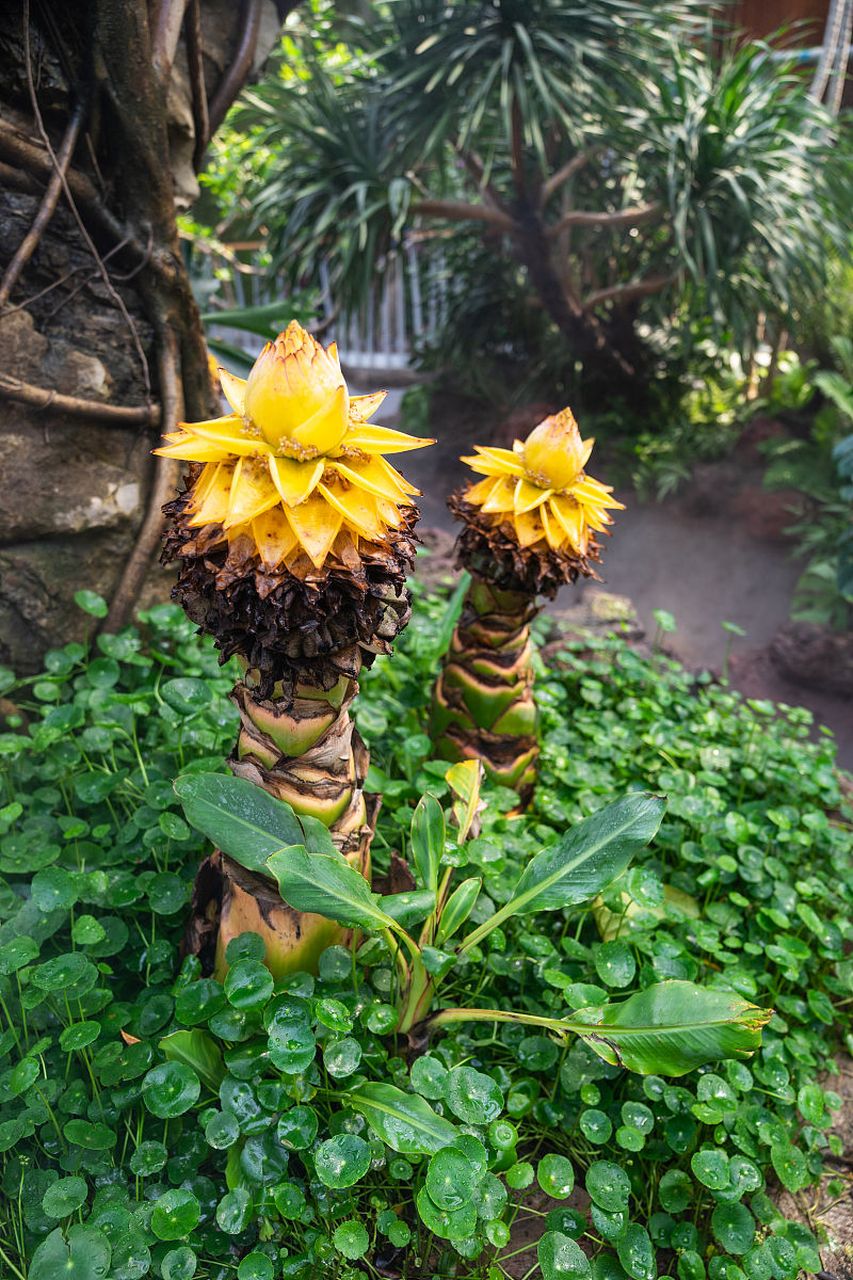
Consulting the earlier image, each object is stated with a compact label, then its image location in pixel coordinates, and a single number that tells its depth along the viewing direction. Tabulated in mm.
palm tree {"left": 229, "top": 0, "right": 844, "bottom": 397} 4586
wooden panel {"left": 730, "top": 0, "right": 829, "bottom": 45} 7387
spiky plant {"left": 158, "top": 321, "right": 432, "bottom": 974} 1006
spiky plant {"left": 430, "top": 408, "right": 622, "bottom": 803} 1566
